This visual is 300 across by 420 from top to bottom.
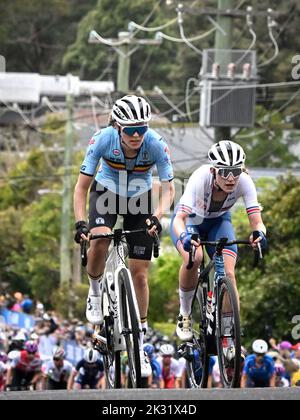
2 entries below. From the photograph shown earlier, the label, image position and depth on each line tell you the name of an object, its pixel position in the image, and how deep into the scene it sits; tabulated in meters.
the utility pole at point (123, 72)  31.81
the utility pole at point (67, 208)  37.69
